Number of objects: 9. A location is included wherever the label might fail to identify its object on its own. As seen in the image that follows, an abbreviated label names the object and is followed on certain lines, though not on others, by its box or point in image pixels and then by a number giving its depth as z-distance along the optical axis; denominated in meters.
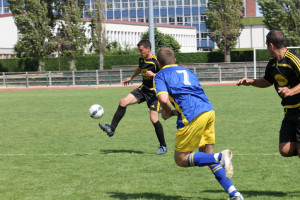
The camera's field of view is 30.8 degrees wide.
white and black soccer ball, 10.82
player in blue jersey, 5.74
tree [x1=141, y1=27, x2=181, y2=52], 55.76
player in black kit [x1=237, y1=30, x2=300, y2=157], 5.79
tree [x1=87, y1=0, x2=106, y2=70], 50.44
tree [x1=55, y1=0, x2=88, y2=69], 50.69
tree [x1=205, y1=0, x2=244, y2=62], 53.19
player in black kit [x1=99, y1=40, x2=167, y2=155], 9.68
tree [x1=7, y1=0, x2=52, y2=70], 49.91
